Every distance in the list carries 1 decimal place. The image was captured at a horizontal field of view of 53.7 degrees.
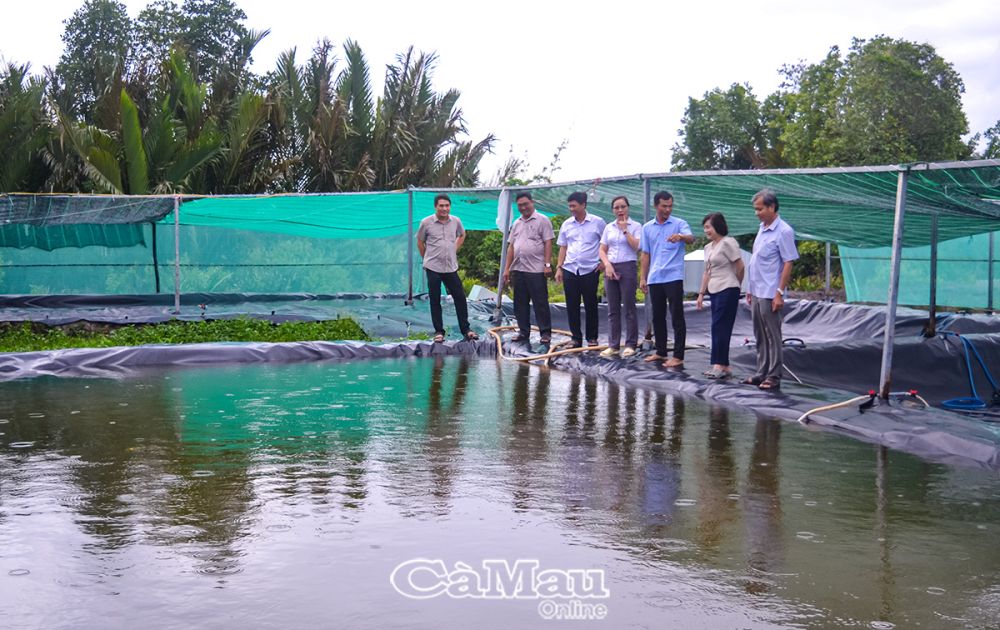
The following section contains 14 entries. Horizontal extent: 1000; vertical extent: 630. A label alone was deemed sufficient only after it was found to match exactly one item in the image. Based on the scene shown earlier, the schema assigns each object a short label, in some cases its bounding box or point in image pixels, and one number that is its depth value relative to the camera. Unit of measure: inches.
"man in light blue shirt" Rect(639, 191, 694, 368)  373.7
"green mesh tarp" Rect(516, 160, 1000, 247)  300.4
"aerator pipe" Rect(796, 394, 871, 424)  288.7
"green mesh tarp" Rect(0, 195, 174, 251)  550.9
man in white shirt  421.7
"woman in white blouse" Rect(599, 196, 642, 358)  401.7
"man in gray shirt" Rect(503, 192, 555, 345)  444.5
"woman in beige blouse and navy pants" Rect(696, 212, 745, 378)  343.6
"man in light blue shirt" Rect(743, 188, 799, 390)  319.9
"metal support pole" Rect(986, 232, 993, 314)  581.1
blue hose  354.3
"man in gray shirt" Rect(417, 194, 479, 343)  465.7
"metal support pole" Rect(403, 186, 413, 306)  589.6
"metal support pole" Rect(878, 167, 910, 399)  285.9
